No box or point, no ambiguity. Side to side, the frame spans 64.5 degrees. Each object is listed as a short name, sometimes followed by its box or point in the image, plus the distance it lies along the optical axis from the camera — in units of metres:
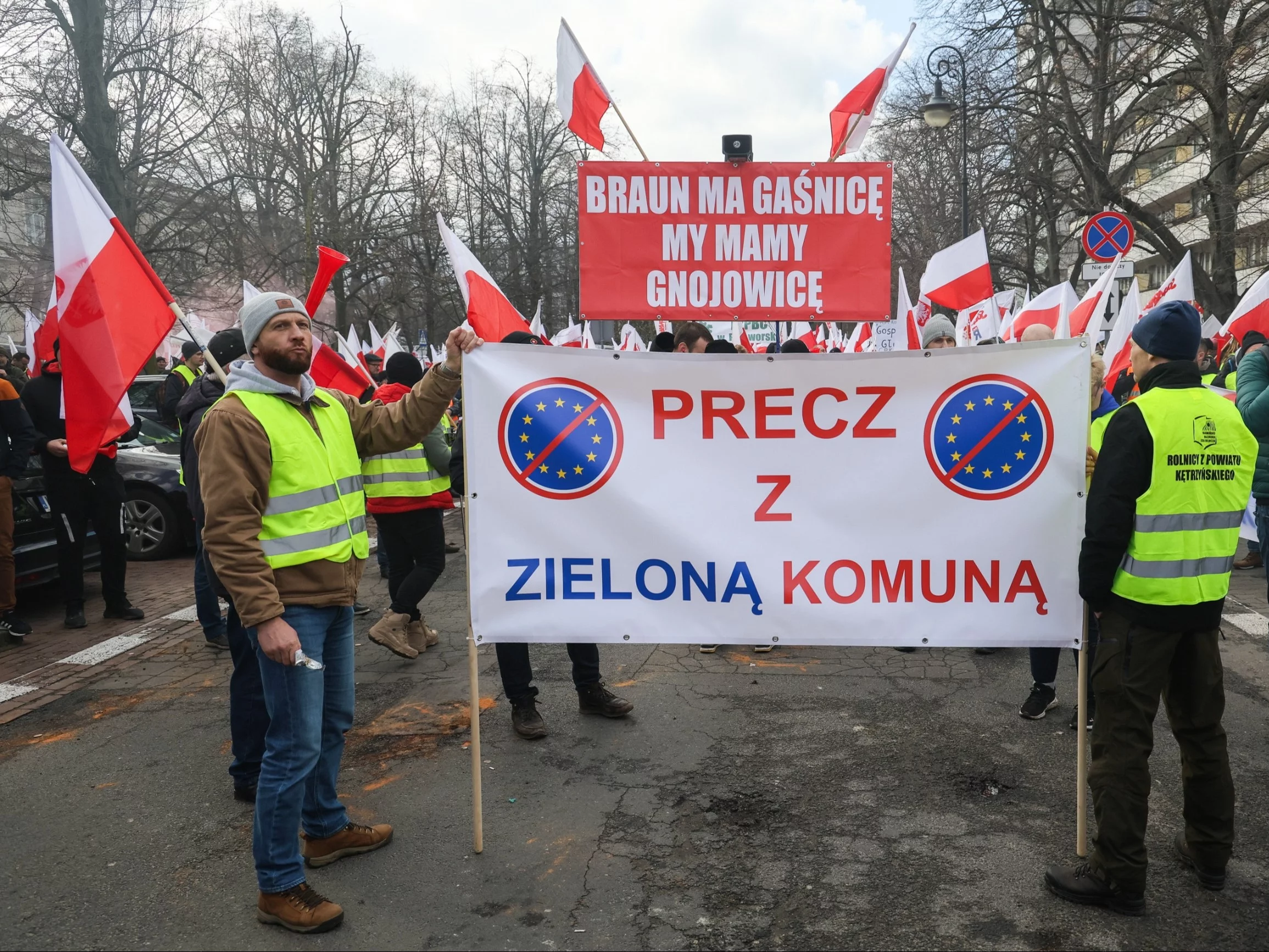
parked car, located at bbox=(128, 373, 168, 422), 13.39
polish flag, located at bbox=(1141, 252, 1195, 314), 9.94
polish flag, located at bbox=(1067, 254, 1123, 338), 4.31
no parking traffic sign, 10.61
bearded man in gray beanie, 3.22
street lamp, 20.97
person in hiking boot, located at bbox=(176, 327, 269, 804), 4.38
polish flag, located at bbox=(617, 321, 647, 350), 18.44
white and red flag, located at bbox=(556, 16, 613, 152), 6.00
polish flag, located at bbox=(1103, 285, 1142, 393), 7.48
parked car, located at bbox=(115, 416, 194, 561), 9.98
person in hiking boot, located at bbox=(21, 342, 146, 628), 7.38
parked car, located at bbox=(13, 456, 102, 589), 7.58
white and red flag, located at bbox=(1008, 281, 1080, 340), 8.29
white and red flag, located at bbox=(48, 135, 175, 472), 4.14
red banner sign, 5.66
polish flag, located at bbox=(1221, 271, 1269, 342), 7.57
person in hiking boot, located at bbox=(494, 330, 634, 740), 5.06
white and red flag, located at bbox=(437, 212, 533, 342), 4.36
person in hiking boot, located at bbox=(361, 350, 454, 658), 6.34
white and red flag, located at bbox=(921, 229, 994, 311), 8.80
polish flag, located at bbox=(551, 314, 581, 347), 18.17
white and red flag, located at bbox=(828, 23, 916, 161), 6.04
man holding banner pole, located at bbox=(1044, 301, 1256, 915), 3.34
